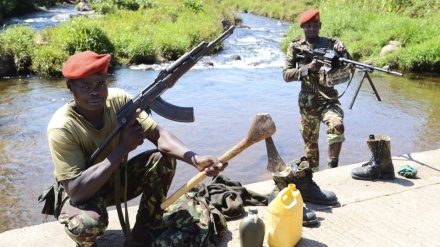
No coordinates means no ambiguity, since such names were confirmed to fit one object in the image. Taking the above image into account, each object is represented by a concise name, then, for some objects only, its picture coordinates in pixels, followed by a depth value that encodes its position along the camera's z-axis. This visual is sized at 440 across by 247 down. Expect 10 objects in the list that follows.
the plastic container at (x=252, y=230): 3.28
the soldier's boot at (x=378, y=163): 4.79
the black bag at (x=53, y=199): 3.34
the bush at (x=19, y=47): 14.70
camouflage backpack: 3.34
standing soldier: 5.24
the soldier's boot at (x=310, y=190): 4.19
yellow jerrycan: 3.38
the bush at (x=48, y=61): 14.46
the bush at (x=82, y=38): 15.18
